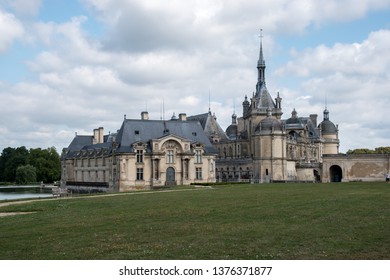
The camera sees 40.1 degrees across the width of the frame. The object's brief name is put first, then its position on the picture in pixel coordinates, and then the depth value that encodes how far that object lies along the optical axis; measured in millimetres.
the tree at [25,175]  109125
